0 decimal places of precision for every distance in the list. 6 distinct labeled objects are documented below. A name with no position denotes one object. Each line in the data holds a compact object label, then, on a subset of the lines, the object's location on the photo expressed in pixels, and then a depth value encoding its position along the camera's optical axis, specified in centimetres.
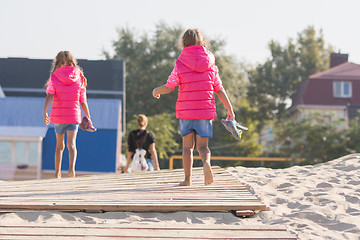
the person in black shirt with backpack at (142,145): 1449
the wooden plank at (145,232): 630
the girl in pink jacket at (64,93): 1245
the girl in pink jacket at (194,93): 979
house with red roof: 6759
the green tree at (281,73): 7886
